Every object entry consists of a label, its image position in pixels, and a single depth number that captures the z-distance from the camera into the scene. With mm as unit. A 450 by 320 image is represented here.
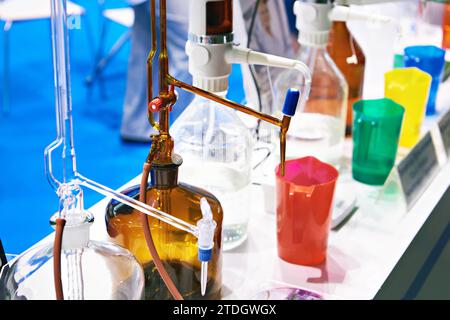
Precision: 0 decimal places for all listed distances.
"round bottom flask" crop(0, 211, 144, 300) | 537
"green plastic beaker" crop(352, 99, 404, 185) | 1018
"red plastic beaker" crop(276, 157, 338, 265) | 777
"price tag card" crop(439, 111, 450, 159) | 1155
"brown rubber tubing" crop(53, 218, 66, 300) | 504
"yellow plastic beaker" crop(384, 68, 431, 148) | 1120
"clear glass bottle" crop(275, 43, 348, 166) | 1058
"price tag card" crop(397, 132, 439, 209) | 959
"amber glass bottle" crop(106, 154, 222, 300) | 676
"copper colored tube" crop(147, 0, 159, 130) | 662
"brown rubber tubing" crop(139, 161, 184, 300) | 610
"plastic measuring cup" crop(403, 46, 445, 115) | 1246
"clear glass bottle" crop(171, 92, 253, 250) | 836
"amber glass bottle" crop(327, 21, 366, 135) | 1134
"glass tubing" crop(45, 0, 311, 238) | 574
